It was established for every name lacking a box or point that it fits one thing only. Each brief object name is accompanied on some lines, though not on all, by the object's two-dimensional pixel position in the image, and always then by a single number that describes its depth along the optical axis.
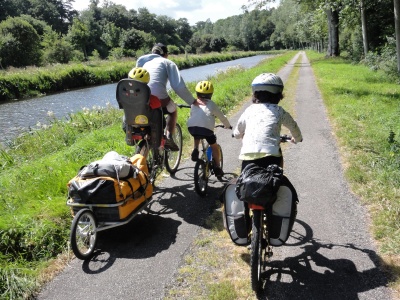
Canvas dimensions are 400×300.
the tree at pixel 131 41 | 55.27
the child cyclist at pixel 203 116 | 4.74
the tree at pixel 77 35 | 45.03
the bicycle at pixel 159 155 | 4.95
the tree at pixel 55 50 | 38.17
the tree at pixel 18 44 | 35.09
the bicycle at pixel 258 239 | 2.83
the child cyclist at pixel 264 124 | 3.19
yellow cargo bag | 3.66
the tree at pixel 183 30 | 111.19
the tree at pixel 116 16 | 92.55
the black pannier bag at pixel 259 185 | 2.79
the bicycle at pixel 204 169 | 4.93
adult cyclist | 5.05
